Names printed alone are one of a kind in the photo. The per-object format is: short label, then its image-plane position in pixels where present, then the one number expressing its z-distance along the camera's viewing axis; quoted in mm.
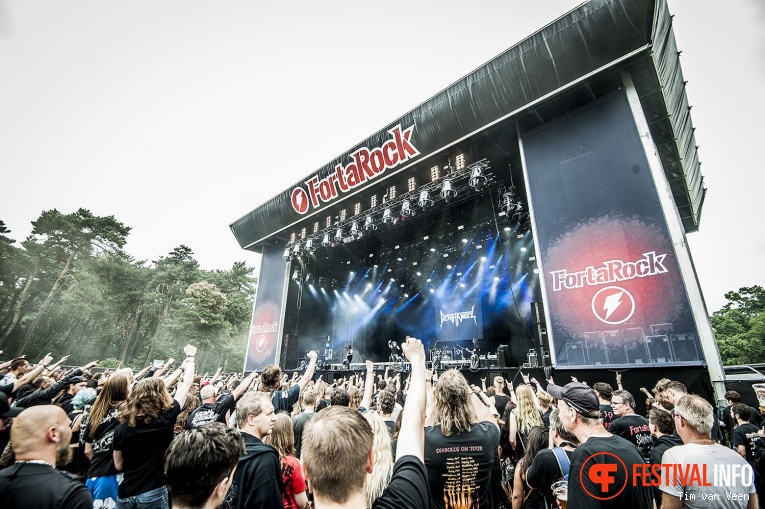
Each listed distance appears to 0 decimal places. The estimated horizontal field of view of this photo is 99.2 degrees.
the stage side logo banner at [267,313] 16719
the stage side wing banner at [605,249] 6754
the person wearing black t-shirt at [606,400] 3877
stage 7145
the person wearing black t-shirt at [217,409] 3193
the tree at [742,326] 25734
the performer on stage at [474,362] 11636
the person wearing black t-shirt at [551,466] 2260
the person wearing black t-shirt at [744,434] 3750
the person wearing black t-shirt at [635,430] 3369
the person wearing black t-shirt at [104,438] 2809
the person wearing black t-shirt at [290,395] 3768
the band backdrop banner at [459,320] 16625
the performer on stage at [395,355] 16812
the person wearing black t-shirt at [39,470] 1542
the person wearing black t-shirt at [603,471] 1803
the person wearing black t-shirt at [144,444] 2512
